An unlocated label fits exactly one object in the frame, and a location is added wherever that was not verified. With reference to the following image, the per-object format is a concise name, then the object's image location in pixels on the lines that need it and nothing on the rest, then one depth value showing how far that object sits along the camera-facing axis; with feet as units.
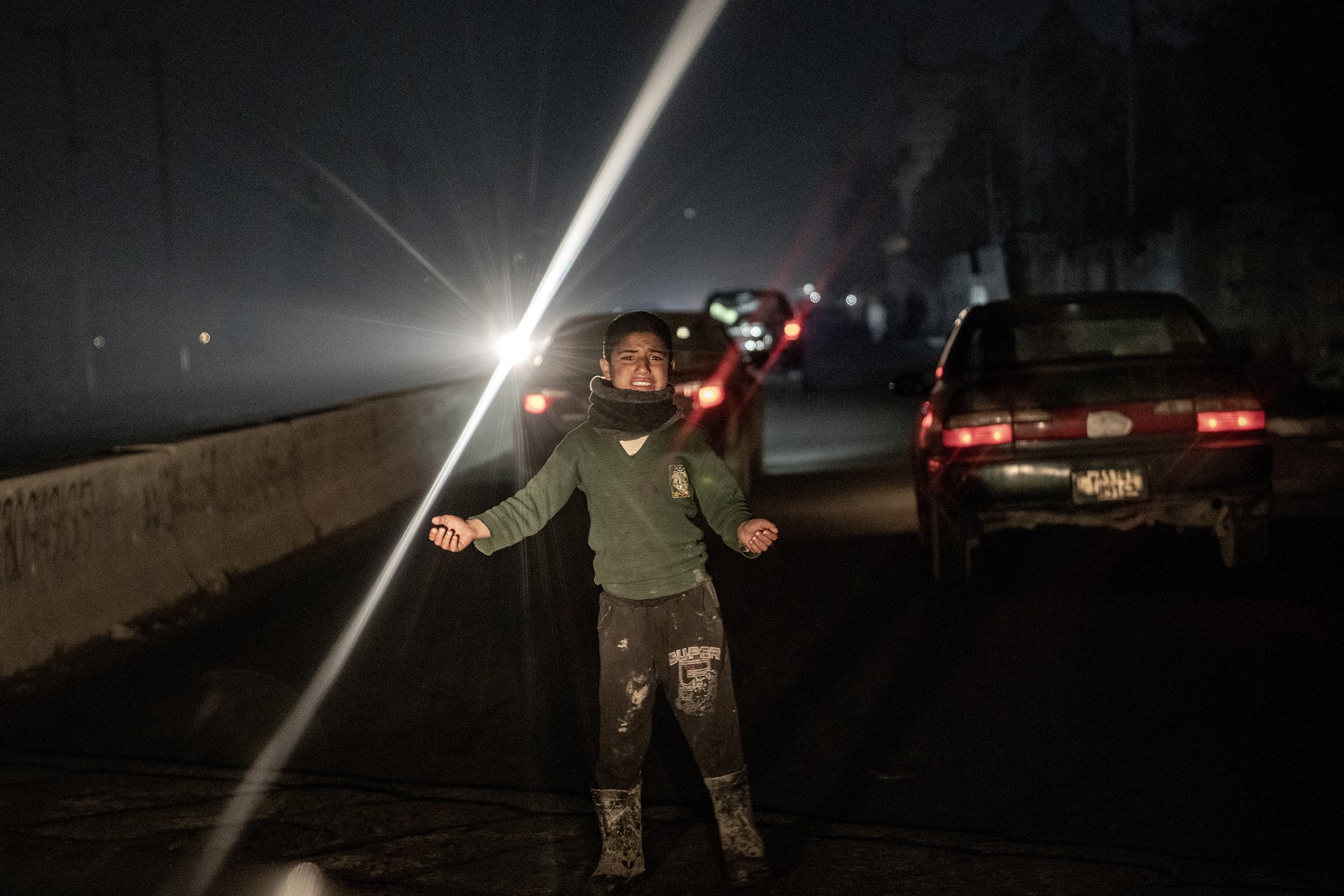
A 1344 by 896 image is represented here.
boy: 15.23
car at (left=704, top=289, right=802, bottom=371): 102.22
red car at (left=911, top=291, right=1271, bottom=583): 28.66
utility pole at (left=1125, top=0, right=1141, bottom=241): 120.47
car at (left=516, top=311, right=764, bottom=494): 44.29
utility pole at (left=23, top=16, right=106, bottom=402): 116.98
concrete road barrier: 25.64
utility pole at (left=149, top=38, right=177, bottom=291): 135.95
